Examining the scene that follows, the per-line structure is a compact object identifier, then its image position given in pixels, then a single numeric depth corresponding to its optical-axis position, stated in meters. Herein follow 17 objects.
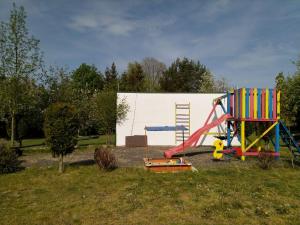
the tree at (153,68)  49.78
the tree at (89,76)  52.19
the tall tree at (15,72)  14.44
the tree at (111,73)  50.56
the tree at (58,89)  19.91
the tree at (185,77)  42.03
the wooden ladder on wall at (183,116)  17.33
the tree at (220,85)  40.78
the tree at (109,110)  16.81
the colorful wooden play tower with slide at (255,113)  11.38
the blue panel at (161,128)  12.29
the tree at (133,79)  42.47
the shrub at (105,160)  9.17
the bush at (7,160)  9.21
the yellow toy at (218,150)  11.23
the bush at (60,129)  8.81
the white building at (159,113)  17.12
